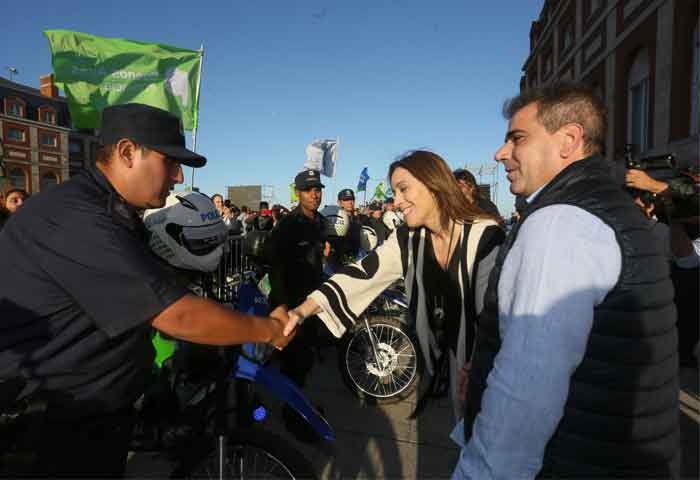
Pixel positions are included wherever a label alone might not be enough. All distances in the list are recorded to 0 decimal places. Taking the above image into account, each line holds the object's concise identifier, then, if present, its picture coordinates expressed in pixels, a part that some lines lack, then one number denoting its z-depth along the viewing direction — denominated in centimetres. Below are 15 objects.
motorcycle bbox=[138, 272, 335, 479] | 197
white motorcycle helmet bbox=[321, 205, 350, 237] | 506
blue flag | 2539
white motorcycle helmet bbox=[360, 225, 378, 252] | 630
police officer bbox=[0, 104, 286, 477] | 133
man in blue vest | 92
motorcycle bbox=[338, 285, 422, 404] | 409
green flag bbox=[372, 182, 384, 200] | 2587
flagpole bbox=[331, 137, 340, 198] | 1287
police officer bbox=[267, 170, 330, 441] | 349
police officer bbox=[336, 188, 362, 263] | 547
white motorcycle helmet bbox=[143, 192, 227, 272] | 228
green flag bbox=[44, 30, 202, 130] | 585
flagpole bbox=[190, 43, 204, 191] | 621
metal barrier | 257
